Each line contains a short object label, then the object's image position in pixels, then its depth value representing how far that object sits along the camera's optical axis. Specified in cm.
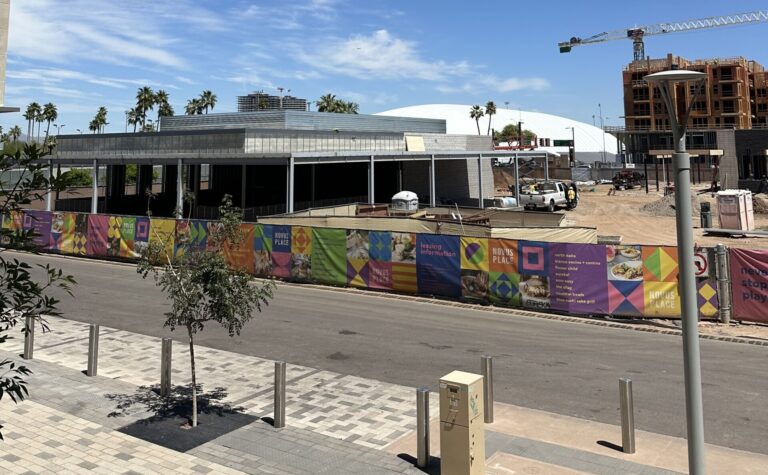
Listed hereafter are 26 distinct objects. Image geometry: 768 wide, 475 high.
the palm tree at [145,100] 10825
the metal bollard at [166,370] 1025
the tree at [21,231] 447
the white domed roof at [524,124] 17525
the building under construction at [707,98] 11031
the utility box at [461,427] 698
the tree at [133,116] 11345
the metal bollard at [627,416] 788
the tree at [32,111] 13161
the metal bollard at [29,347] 1238
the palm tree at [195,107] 12144
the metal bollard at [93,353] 1130
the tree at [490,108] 13288
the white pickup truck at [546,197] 5191
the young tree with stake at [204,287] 879
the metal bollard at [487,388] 917
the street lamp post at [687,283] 612
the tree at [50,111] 13412
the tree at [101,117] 13025
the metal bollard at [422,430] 753
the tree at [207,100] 12081
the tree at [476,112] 13425
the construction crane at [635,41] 17712
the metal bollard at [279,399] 888
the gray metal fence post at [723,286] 1491
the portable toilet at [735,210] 3609
